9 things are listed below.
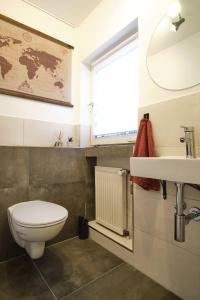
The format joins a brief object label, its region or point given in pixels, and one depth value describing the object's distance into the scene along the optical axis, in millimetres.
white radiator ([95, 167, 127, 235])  1546
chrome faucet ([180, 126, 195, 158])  979
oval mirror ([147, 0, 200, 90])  1102
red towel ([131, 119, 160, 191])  1206
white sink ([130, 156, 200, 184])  751
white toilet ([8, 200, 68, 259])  1091
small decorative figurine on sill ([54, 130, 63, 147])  1853
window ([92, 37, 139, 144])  1632
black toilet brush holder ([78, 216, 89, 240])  1787
